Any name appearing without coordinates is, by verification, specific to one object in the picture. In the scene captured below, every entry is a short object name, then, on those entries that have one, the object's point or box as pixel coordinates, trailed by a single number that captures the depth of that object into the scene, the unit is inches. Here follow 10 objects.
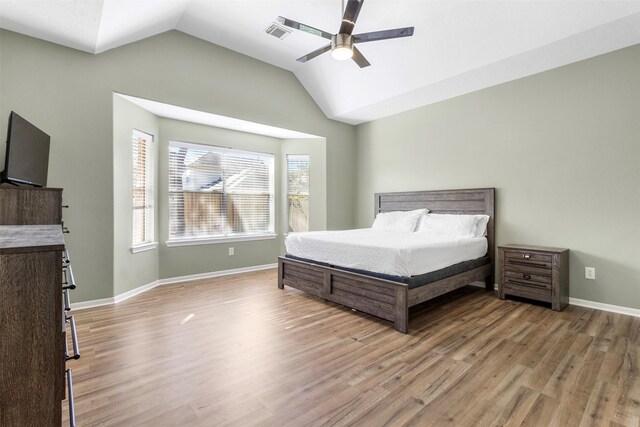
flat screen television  89.7
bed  108.9
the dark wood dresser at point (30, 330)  29.0
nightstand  125.3
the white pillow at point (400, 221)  175.3
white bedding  111.2
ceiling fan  101.8
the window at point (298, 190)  222.5
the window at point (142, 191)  157.1
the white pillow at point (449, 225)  154.1
